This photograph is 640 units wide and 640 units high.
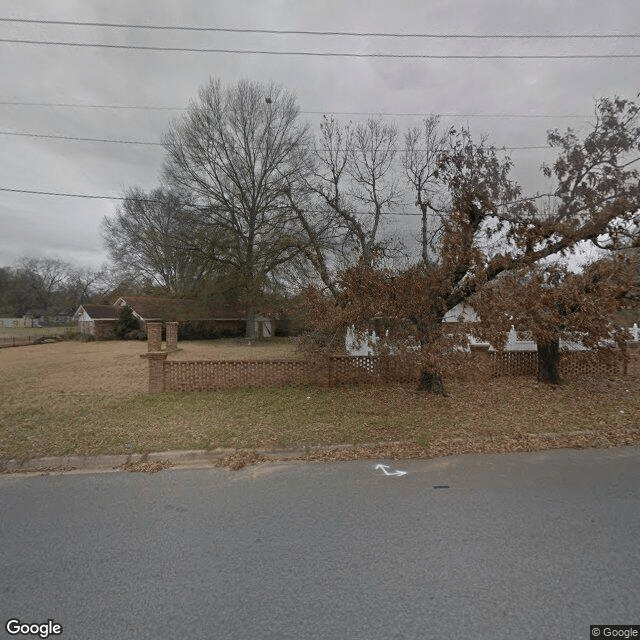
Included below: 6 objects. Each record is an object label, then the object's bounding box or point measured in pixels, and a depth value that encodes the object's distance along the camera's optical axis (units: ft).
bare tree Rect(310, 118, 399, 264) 59.21
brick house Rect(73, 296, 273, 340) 99.30
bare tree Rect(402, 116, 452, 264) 26.58
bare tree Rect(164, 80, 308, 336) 80.28
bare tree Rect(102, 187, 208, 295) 100.89
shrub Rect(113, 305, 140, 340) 106.68
